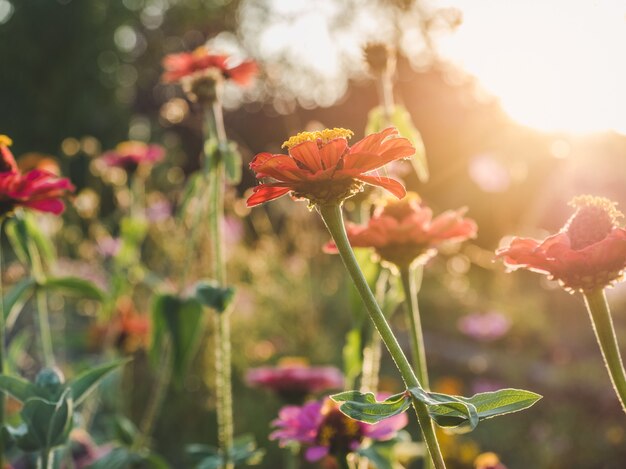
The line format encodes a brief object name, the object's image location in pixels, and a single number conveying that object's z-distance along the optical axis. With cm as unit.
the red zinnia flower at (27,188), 108
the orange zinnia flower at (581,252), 79
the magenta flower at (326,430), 115
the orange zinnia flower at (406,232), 101
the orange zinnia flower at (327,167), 77
